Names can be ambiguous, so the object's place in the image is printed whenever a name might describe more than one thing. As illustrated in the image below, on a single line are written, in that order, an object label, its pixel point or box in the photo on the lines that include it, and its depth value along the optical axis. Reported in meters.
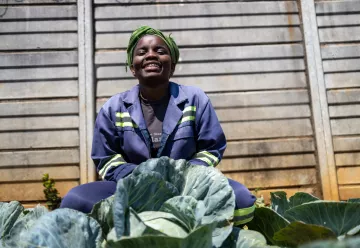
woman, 1.80
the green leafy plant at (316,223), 1.13
